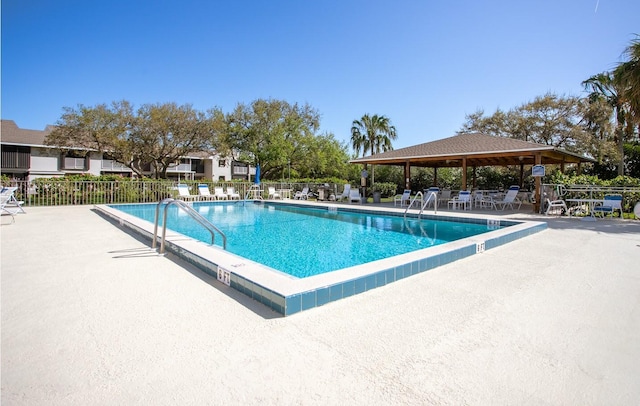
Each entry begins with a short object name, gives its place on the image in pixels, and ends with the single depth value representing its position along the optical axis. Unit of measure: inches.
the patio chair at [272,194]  766.5
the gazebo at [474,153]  506.6
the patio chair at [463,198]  548.7
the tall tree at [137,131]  723.4
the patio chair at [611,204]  410.9
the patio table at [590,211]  405.9
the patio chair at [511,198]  541.3
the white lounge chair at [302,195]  802.8
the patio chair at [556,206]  465.1
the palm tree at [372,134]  1299.2
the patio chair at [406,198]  613.6
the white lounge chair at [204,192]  699.4
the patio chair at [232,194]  727.6
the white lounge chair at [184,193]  656.6
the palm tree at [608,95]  827.4
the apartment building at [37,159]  1090.1
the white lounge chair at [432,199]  626.1
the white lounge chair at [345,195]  743.6
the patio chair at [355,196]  693.3
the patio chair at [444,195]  627.2
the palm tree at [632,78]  410.9
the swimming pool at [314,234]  241.8
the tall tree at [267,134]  994.1
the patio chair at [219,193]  711.1
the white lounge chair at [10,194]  418.2
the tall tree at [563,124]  843.4
